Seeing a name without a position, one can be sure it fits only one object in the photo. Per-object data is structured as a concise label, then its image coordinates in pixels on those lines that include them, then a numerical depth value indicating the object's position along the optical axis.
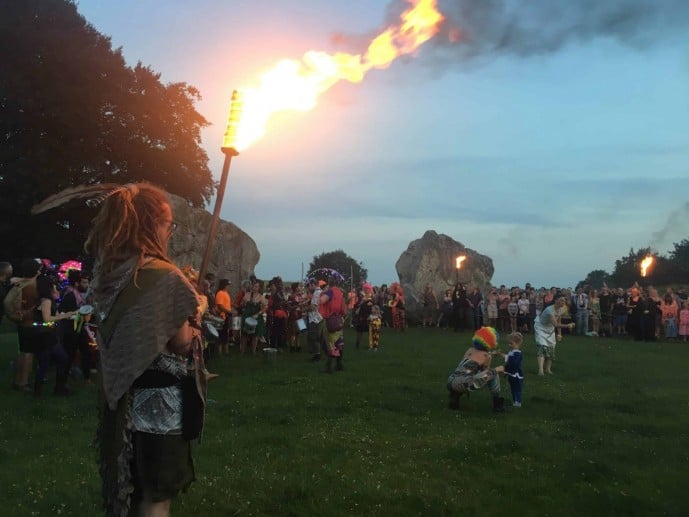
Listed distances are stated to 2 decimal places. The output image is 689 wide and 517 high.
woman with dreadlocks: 3.01
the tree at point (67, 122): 25.05
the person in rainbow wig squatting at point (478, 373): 9.64
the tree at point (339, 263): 81.00
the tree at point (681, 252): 67.28
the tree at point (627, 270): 52.28
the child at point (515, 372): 10.06
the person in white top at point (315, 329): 16.09
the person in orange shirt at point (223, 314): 15.05
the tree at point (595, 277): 79.62
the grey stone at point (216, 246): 20.02
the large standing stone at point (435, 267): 32.16
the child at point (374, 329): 18.31
